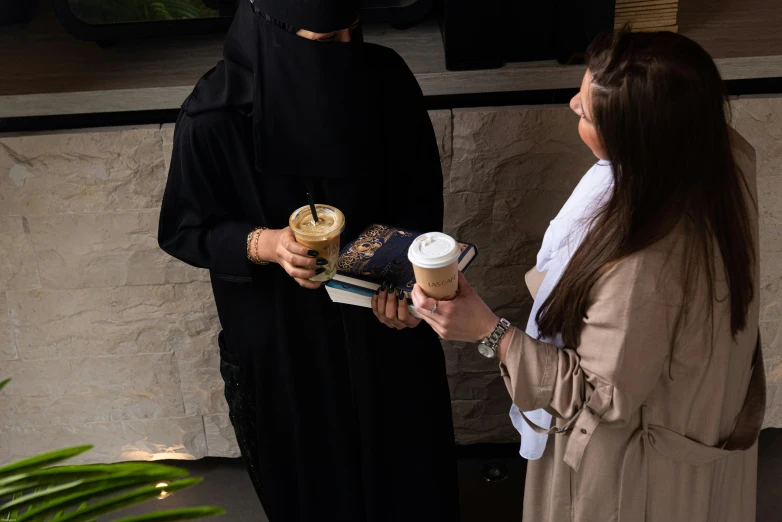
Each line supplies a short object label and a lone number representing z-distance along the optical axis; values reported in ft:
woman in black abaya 4.98
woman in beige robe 3.92
